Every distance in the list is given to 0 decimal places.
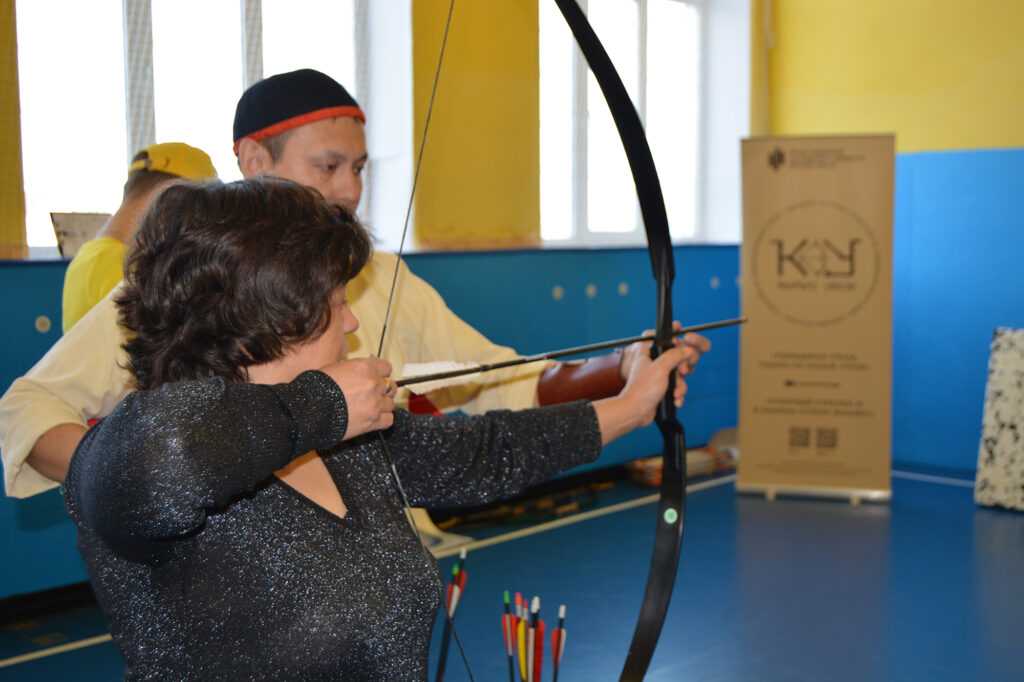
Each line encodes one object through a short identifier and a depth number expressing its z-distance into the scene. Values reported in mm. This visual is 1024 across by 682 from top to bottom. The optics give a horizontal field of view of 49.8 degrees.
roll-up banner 4211
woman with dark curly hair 858
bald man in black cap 1400
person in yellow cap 2027
